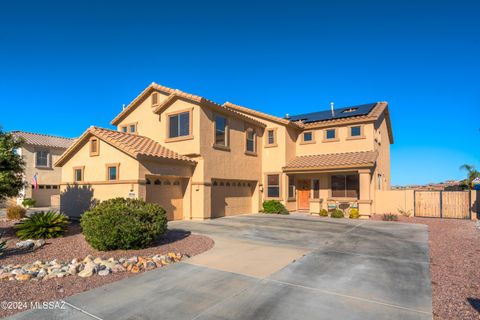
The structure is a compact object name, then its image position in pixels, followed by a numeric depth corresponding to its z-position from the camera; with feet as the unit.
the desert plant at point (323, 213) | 65.77
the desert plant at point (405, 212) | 65.58
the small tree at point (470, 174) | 101.25
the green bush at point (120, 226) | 30.22
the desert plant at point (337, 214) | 63.46
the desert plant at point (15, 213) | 57.52
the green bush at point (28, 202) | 83.92
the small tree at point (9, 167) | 37.40
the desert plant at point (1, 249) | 29.29
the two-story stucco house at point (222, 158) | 54.19
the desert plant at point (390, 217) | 58.85
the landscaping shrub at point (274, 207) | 69.05
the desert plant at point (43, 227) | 37.93
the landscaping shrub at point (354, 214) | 62.85
